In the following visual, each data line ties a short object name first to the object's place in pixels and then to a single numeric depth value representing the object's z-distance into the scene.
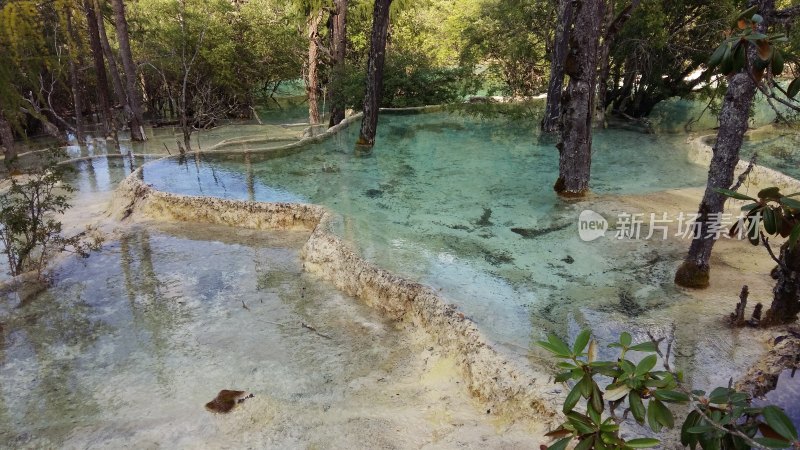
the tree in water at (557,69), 13.06
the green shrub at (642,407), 2.00
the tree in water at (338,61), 16.77
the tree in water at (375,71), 12.59
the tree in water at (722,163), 4.96
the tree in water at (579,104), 8.27
